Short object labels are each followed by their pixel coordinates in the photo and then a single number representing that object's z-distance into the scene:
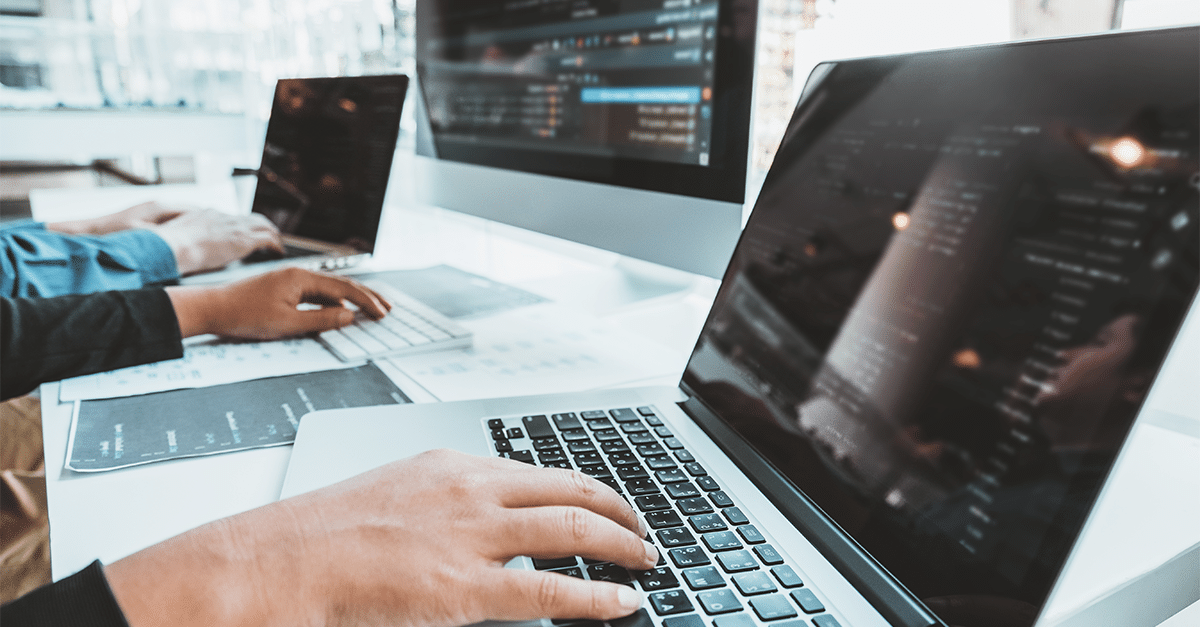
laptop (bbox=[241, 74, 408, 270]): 1.00
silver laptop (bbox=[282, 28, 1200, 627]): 0.26
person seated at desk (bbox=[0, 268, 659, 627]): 0.28
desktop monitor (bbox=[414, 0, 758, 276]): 0.68
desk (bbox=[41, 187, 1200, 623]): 0.34
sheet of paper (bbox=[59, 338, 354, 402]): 0.55
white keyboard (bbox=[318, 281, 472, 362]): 0.64
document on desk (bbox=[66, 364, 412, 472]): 0.45
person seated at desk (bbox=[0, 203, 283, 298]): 0.78
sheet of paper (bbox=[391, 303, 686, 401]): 0.58
